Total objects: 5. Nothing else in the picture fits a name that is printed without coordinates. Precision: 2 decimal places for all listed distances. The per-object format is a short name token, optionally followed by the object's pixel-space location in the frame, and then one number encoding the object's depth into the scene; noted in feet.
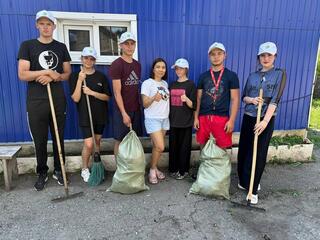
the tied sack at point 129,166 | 11.80
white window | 13.64
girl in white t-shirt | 12.18
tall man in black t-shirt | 11.21
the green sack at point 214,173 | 11.67
